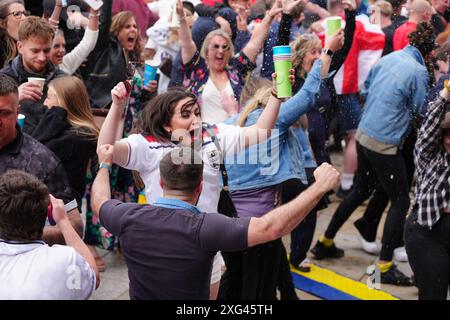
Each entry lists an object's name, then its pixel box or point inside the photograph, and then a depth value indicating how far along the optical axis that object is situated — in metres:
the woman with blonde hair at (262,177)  4.22
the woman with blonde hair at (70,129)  3.98
